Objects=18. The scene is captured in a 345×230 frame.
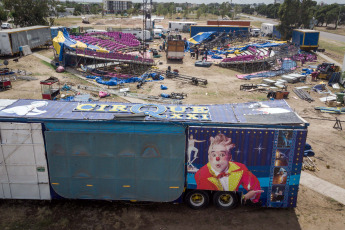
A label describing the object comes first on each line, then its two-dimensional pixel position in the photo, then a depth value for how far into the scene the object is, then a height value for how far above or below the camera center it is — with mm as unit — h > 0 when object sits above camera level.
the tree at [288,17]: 60719 +1133
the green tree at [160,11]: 163475 +5431
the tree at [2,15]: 74950 +1051
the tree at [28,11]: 58188 +1635
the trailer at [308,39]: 52250 -2804
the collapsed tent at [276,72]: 37562 -6294
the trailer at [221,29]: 66456 -1601
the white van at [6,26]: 72562 -1615
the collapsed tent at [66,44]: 38281 -3134
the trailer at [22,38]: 42125 -2834
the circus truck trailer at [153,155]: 11445 -5092
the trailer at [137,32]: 64000 -2347
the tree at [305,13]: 61094 +2096
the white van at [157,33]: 72500 -2824
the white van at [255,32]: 76562 -2435
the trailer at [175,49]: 44906 -4064
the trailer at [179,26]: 84562 -1309
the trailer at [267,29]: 74188 -1754
